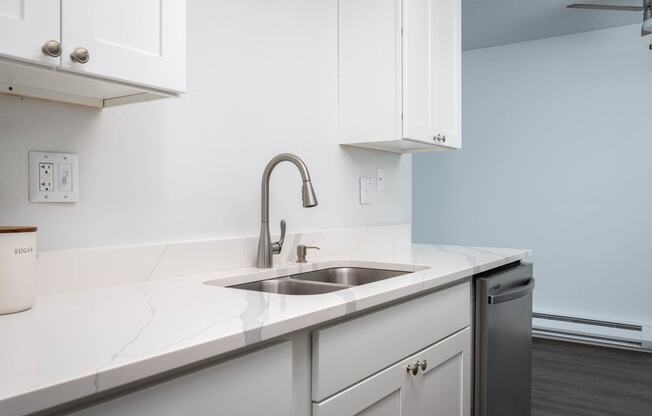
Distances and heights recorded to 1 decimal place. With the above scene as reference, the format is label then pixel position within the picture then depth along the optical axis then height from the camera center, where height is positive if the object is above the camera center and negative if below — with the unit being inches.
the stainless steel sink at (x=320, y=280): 61.9 -9.9
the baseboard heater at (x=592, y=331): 150.4 -38.0
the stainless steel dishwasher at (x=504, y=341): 72.9 -20.3
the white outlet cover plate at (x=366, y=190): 94.4 +2.5
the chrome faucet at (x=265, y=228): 65.6 -3.0
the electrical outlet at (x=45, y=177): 47.1 +2.4
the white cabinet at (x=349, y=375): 31.5 -13.5
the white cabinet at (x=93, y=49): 34.4 +11.1
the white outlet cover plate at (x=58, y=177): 46.8 +2.4
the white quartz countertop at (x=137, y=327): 25.0 -8.1
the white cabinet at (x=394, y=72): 82.4 +21.6
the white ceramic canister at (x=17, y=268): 37.4 -4.7
